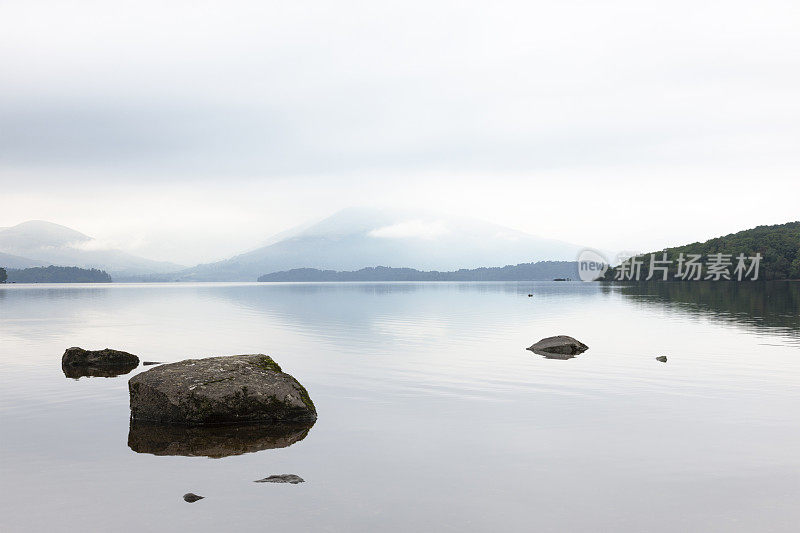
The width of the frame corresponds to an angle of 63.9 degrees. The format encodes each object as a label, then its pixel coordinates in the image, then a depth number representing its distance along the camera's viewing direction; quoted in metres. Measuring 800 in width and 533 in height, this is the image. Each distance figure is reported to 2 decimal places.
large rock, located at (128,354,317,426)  21.02
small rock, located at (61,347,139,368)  34.62
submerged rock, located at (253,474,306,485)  14.84
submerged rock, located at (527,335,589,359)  40.81
